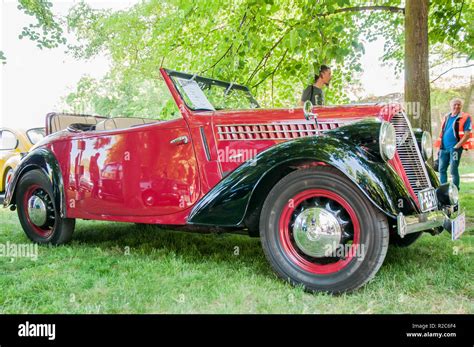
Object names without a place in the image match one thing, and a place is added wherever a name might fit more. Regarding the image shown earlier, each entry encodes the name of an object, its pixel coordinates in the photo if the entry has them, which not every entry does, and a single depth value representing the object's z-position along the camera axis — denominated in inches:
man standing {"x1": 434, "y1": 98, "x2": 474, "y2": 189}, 280.2
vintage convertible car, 112.0
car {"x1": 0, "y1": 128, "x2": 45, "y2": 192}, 346.0
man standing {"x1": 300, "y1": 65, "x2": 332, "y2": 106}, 195.0
